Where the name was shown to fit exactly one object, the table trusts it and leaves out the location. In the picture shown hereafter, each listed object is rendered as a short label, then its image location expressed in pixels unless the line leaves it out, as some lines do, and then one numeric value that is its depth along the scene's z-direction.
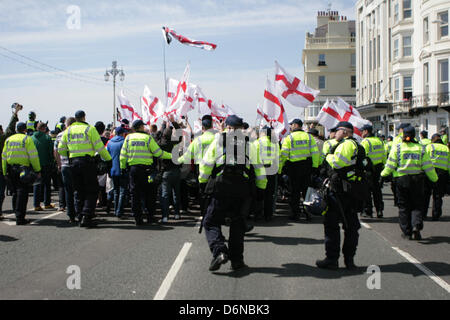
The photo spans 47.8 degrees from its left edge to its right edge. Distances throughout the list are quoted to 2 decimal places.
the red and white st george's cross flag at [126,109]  18.03
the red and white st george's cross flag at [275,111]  13.29
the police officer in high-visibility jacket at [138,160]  9.68
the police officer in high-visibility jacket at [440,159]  11.26
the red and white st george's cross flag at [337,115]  13.95
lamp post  47.47
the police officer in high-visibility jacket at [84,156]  9.44
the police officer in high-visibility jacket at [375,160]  10.98
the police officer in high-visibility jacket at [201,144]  9.00
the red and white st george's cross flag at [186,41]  16.97
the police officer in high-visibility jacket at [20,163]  9.98
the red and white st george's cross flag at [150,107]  16.89
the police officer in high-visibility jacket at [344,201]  6.48
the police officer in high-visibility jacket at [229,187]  6.40
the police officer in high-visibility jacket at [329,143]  10.95
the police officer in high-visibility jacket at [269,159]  10.54
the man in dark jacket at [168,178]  10.22
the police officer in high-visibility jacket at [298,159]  10.57
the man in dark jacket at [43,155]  11.80
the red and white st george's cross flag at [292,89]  13.30
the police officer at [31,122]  11.96
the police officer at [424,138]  13.32
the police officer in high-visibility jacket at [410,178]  8.59
